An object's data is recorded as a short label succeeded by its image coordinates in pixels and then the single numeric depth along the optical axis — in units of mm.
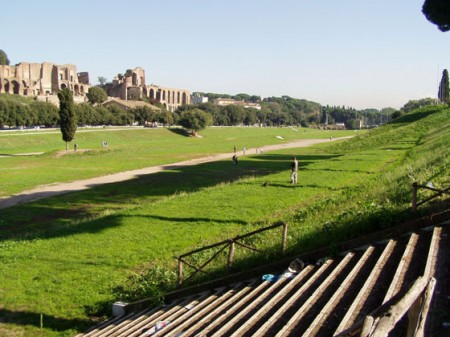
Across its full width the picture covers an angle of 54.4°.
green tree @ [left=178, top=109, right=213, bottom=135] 89750
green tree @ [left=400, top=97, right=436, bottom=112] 156962
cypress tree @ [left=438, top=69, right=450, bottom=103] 72688
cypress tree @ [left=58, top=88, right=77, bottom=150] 48562
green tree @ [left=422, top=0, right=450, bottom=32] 21188
